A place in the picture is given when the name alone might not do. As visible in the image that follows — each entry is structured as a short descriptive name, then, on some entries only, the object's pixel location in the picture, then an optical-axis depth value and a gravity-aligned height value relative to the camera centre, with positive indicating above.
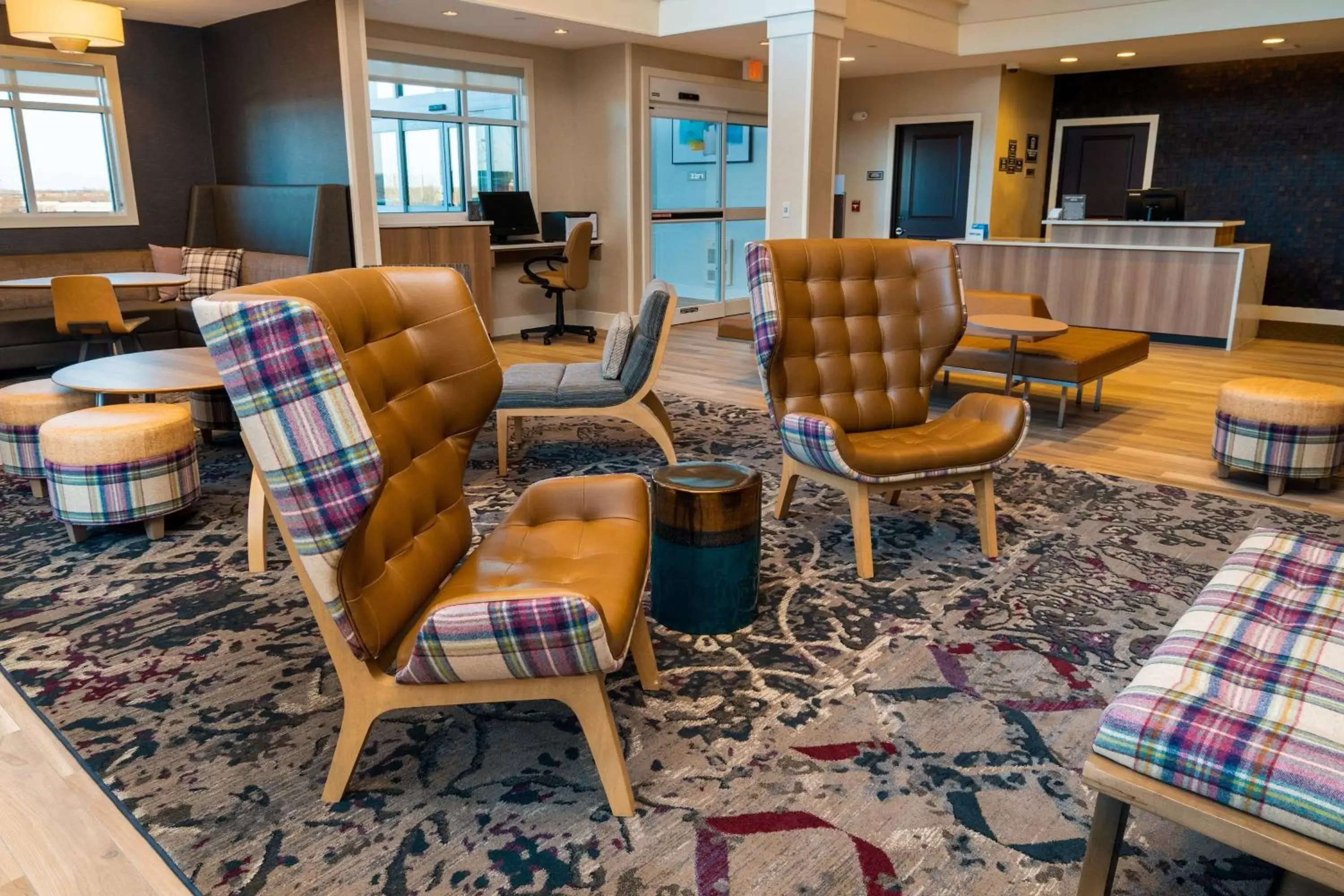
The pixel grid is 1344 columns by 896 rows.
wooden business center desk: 7.17 -0.24
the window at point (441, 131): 7.77 +0.72
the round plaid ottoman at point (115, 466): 3.31 -0.86
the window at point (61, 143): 6.80 +0.53
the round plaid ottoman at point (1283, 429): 3.95 -0.86
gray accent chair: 4.21 -0.76
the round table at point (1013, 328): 5.18 -0.59
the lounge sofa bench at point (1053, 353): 5.20 -0.75
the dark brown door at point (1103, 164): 10.39 +0.60
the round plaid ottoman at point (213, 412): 4.70 -0.94
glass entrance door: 9.20 +0.14
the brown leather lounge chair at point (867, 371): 3.16 -0.56
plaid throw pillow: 7.01 -0.37
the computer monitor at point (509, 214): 8.09 +0.04
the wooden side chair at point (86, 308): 5.43 -0.51
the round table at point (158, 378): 3.22 -0.63
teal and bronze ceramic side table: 2.63 -0.91
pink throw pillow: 7.20 -0.32
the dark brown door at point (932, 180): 10.29 +0.42
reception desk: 7.65 -0.46
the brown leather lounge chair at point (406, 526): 1.65 -0.60
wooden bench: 1.35 -0.76
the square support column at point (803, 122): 6.97 +0.71
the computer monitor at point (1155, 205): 8.05 +0.12
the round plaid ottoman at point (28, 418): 3.83 -0.79
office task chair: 8.05 -0.48
